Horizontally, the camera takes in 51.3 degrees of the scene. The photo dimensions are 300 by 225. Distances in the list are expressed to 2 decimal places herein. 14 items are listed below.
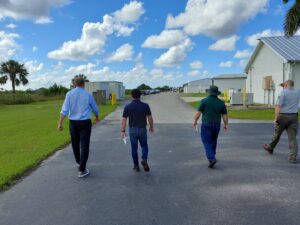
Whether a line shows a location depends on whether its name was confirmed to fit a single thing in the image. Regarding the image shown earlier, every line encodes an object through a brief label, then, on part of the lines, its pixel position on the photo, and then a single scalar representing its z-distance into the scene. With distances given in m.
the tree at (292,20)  17.31
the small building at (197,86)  94.41
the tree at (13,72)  59.16
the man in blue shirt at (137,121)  6.21
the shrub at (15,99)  43.16
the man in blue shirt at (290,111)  6.89
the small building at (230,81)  76.56
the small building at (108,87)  40.63
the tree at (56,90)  59.59
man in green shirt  6.53
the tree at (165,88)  154.86
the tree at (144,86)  128.71
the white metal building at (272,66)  22.33
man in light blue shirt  6.00
